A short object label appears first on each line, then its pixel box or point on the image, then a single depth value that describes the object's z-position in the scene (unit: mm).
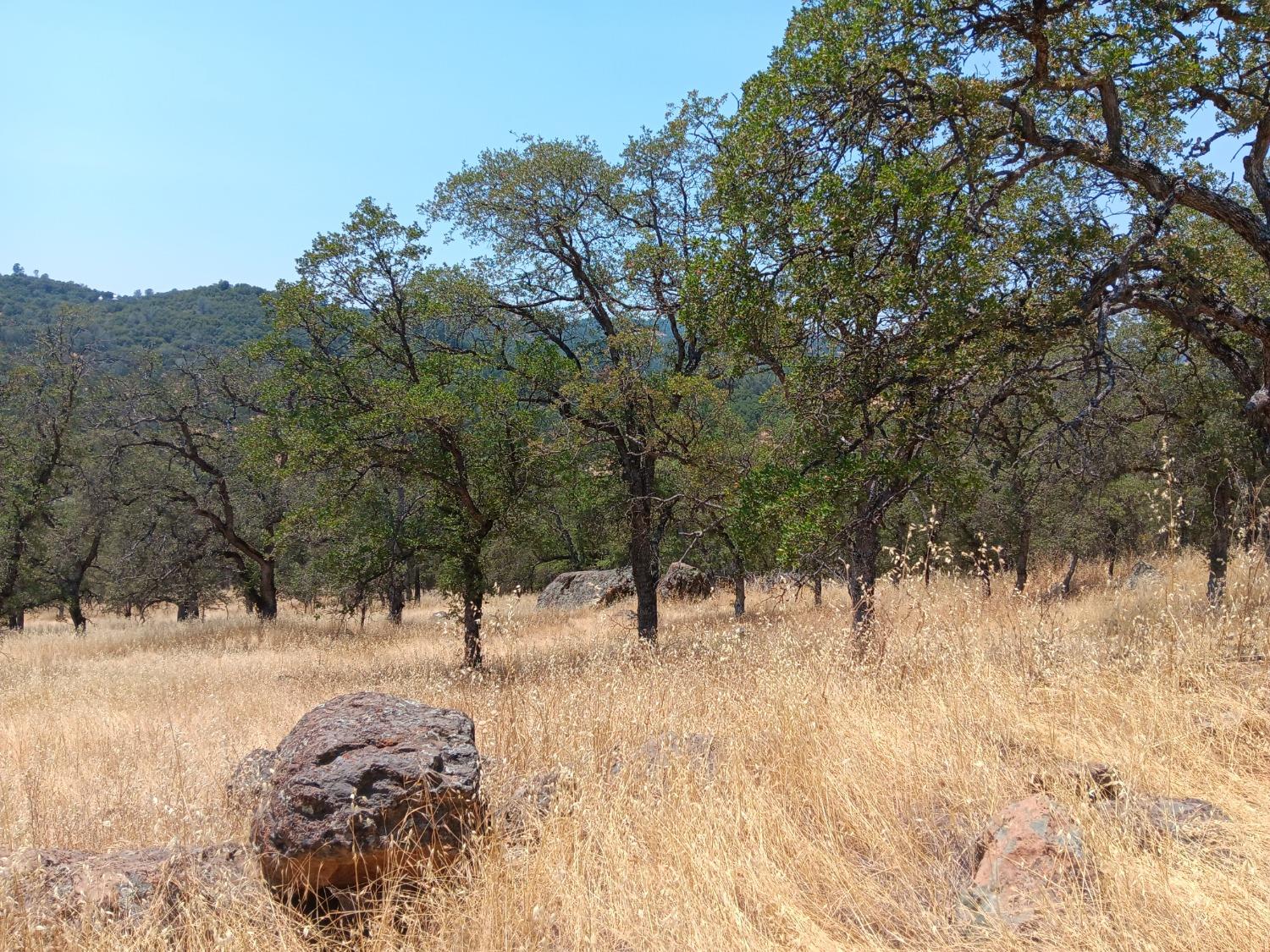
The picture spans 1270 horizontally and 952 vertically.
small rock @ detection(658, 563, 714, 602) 26250
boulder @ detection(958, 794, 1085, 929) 2898
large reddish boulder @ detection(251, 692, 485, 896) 3781
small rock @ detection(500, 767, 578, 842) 4363
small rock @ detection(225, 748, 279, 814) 5176
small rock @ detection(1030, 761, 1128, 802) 3623
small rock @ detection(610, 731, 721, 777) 4672
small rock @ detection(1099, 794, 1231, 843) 3287
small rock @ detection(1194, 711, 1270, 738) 4453
